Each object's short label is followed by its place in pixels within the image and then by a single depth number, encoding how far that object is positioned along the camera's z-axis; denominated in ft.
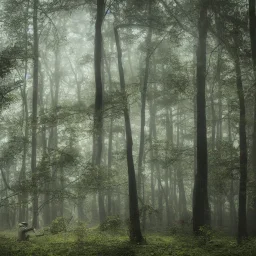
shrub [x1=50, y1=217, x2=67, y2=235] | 47.52
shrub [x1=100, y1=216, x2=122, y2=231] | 44.13
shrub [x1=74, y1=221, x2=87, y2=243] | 37.52
